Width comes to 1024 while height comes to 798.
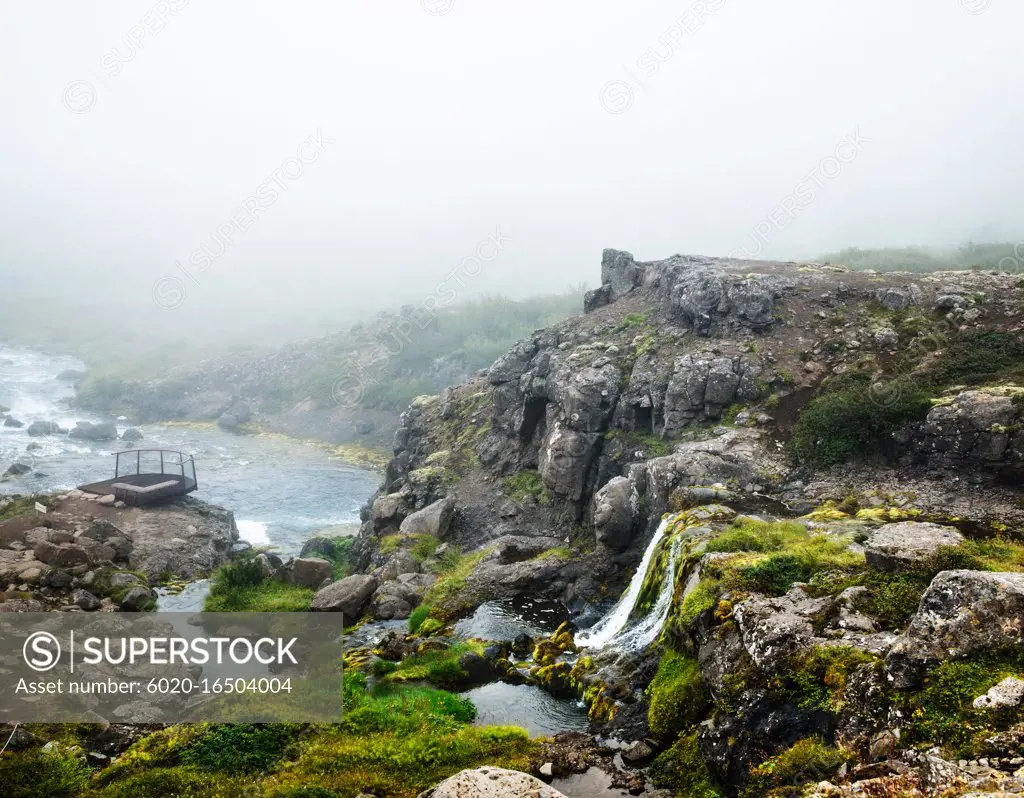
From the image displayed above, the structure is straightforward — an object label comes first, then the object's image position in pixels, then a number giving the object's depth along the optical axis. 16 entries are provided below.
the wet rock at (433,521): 35.97
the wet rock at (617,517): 26.83
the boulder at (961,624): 8.59
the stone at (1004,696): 7.74
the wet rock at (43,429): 84.75
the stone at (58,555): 28.12
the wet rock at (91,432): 86.81
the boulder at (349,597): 25.03
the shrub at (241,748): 12.08
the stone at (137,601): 26.64
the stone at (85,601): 25.22
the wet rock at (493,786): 9.33
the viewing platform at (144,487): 41.31
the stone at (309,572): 32.22
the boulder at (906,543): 12.31
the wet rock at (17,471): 57.98
